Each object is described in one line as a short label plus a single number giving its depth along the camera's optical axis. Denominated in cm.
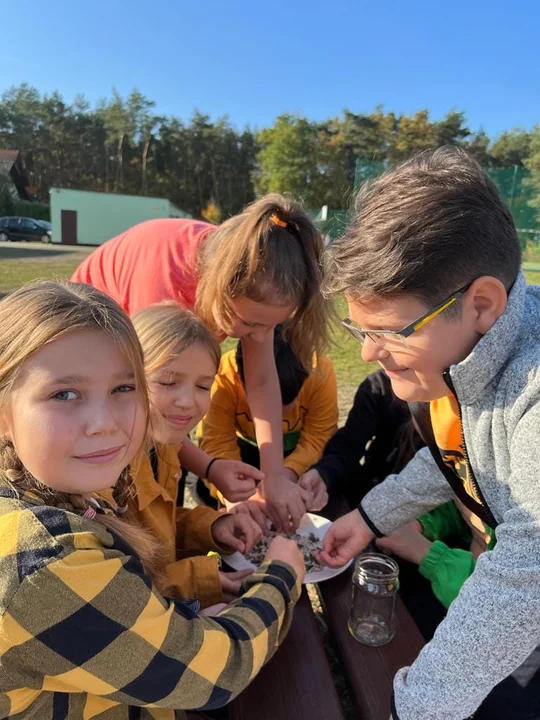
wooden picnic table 116
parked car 2839
